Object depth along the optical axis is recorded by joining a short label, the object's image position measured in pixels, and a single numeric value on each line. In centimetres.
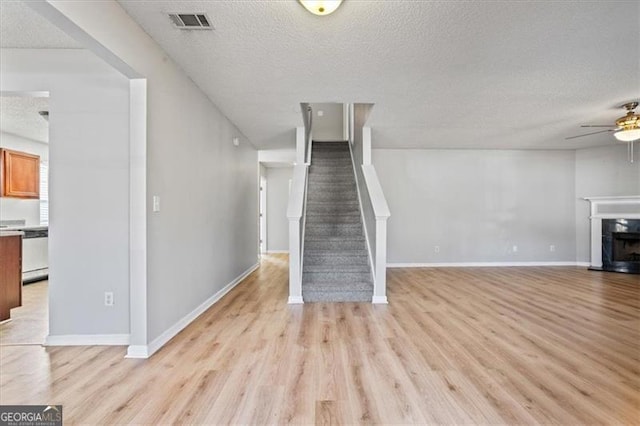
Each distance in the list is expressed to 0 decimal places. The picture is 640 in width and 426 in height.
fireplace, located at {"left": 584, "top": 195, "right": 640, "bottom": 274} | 550
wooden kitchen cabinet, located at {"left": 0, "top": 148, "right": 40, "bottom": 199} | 488
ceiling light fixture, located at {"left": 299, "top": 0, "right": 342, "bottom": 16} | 185
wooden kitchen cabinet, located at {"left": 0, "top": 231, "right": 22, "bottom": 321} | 310
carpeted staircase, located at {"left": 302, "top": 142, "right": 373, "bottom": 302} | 391
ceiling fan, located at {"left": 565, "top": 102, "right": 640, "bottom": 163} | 391
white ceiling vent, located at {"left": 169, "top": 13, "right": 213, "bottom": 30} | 210
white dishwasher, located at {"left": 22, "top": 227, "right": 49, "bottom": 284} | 489
